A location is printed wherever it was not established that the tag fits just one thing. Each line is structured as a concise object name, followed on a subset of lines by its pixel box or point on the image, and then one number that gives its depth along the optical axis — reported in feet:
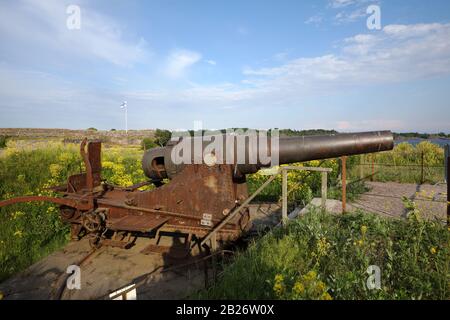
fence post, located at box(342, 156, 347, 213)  19.79
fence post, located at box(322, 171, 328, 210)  17.24
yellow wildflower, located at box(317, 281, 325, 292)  7.28
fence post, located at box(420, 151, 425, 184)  36.42
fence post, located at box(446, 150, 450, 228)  14.34
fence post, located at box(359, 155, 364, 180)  38.96
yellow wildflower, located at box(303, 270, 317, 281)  7.48
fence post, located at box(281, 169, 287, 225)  16.60
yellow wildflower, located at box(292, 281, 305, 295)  7.14
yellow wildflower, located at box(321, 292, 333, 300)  6.98
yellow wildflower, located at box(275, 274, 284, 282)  7.79
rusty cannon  14.84
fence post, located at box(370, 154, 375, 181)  38.60
